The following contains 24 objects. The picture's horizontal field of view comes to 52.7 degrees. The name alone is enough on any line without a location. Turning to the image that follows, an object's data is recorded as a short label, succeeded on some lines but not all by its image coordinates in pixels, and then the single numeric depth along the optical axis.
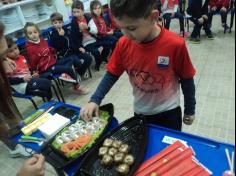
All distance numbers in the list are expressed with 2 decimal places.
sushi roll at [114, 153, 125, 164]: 0.87
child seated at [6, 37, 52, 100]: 2.44
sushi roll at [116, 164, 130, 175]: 0.83
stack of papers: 1.22
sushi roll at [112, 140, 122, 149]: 0.93
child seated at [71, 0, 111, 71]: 3.40
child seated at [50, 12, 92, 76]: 3.17
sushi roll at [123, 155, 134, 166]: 0.86
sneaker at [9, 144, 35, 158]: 2.02
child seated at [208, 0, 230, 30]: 4.08
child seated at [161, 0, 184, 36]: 4.43
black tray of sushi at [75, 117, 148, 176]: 0.87
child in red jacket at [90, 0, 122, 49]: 3.61
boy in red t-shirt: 0.95
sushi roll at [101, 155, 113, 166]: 0.88
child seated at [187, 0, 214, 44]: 4.05
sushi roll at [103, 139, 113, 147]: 0.94
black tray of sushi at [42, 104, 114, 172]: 0.96
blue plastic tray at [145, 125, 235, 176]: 0.84
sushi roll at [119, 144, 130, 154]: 0.90
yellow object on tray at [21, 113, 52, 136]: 1.38
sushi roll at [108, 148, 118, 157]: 0.89
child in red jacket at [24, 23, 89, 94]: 2.79
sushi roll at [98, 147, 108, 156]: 0.91
